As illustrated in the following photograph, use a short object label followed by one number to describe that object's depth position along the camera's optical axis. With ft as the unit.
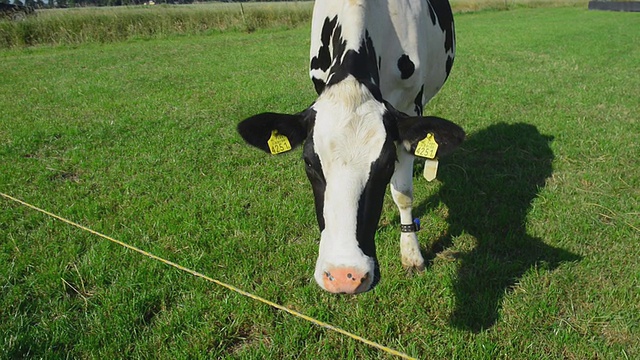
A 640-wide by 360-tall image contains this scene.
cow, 6.66
